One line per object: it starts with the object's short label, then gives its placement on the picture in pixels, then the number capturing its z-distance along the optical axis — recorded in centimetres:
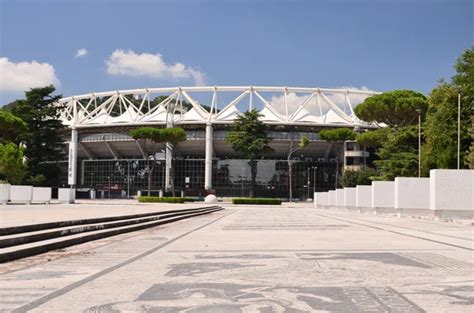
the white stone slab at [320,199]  5986
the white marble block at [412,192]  2838
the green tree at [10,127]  6925
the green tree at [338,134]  9325
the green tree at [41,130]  8075
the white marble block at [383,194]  3341
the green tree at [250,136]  9081
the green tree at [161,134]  8931
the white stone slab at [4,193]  3925
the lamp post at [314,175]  10488
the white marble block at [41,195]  4481
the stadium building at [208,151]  9925
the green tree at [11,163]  5288
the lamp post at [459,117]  3586
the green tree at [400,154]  5109
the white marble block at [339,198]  4821
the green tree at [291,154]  9438
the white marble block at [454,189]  2377
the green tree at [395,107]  6594
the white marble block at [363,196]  3753
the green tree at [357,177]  8156
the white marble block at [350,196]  4300
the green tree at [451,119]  3894
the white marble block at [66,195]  5100
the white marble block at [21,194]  4125
